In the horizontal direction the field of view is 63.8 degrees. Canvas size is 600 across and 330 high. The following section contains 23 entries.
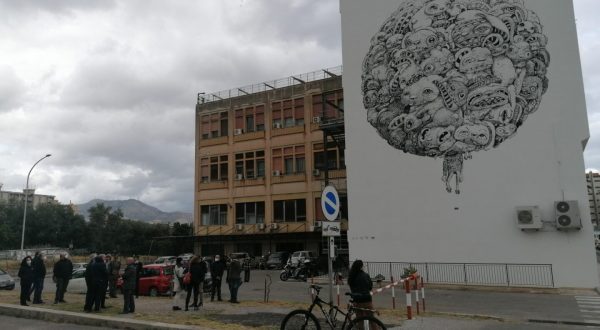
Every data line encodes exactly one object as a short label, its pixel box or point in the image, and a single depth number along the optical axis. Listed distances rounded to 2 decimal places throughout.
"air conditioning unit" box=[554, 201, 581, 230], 21.48
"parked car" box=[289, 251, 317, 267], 35.67
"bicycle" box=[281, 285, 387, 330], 8.14
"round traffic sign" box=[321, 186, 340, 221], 10.29
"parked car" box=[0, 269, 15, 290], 26.20
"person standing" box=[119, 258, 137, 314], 13.54
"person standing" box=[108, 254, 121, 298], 19.25
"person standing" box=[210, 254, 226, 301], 18.16
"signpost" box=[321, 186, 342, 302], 10.32
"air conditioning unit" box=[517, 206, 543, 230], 22.23
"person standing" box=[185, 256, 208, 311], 14.80
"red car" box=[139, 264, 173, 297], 20.98
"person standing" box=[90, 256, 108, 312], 13.94
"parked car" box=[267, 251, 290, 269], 42.38
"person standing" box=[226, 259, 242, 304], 16.83
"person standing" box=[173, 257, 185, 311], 14.52
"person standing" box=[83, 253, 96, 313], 13.73
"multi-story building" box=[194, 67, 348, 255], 46.28
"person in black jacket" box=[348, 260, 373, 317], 9.09
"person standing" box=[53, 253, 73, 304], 16.58
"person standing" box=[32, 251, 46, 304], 16.53
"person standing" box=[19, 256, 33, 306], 15.61
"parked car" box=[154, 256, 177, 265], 39.72
